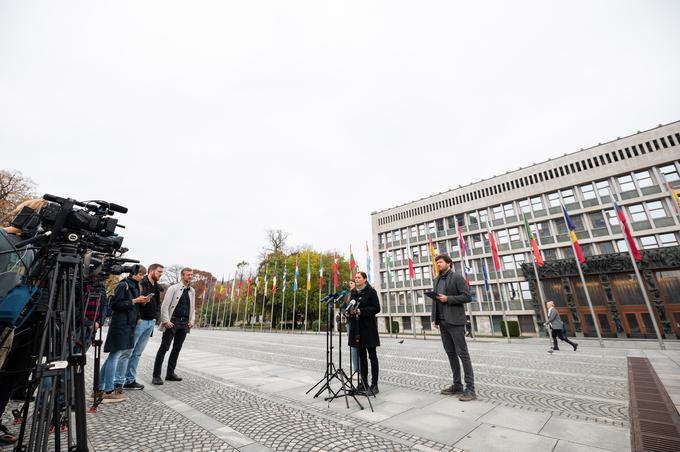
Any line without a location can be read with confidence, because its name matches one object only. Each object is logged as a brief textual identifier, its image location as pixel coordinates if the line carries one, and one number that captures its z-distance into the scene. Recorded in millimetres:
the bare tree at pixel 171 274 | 54019
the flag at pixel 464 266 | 24950
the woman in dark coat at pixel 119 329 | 4828
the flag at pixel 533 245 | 21372
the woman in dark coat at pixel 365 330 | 5055
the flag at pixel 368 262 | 28577
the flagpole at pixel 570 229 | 18550
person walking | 12035
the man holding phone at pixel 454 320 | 4852
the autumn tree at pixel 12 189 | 21781
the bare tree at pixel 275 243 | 44844
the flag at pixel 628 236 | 15727
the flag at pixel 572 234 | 18531
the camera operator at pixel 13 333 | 2770
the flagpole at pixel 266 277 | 35972
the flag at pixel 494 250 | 23152
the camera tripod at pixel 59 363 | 2047
